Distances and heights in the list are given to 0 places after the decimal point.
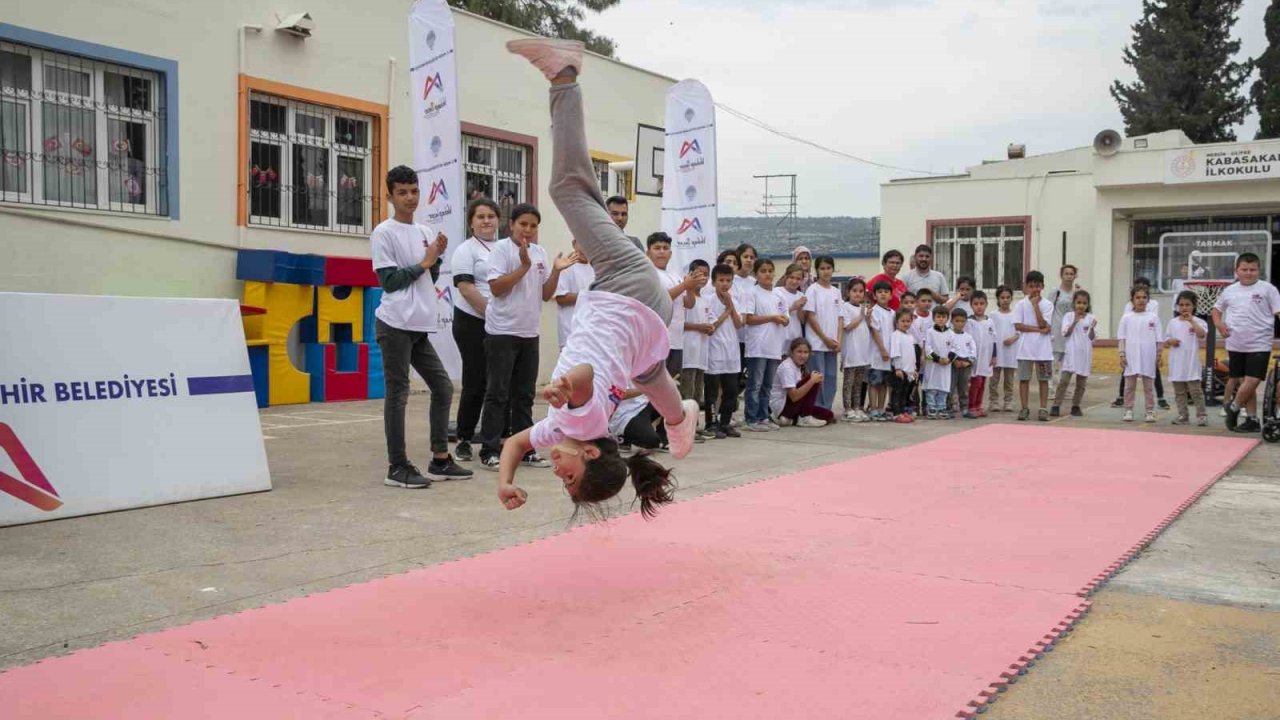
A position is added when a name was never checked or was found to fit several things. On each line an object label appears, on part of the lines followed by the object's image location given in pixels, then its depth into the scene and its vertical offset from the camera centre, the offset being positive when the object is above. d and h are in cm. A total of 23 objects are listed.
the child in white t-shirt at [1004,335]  1213 -3
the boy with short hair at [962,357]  1155 -28
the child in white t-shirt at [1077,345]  1195 -14
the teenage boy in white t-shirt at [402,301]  628 +17
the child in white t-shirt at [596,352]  409 -10
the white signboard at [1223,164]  2092 +358
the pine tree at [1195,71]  3472 +903
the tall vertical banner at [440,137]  885 +171
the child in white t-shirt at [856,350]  1095 -20
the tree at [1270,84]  3278 +824
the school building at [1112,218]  2167 +275
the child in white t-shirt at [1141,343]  1149 -11
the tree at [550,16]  2645 +845
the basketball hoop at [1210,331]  1220 +3
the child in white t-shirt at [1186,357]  1109 -25
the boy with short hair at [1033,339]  1183 -7
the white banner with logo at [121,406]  507 -43
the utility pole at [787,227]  5097 +552
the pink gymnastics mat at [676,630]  300 -108
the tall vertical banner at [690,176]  1084 +167
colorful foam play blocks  1148 -50
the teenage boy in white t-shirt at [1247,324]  980 +10
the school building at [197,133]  930 +206
